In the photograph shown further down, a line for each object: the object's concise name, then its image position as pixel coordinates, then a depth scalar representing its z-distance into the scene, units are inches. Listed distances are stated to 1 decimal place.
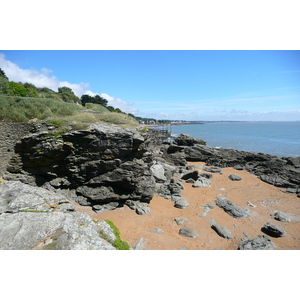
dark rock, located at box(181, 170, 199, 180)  697.0
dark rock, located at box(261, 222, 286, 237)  367.6
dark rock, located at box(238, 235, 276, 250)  306.9
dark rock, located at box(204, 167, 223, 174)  838.2
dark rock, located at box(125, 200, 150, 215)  433.8
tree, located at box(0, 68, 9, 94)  800.3
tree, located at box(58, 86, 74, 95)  2274.9
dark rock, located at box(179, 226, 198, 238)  354.1
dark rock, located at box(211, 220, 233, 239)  358.0
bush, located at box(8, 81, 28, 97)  928.9
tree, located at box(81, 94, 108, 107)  2063.2
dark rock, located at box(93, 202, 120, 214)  430.4
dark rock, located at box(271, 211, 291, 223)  430.9
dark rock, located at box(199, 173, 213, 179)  747.6
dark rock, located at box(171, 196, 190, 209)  478.3
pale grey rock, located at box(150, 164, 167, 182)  643.5
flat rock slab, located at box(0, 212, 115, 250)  172.2
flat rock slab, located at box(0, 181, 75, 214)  248.7
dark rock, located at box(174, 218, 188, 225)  399.2
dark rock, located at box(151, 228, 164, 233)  358.9
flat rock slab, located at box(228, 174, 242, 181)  732.7
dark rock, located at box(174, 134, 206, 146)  1279.5
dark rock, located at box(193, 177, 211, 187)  640.4
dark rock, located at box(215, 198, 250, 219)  447.2
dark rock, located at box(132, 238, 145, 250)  299.4
